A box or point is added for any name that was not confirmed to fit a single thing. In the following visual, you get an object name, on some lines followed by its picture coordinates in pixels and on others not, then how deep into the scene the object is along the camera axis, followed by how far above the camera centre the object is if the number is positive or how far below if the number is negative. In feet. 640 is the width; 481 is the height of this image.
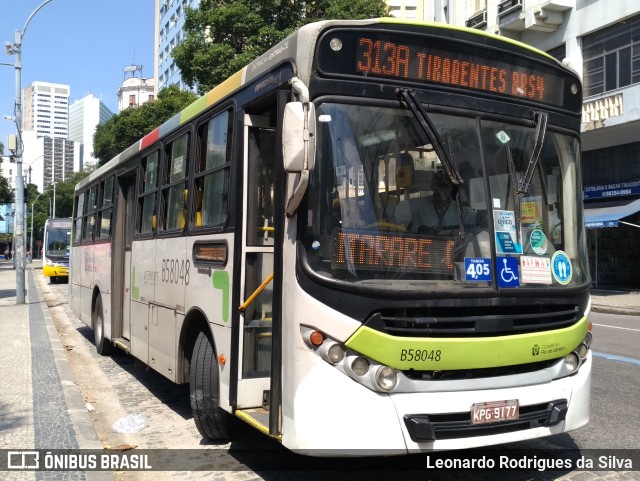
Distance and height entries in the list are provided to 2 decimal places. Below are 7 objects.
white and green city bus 12.84 +0.18
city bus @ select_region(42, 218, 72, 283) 106.42 +0.62
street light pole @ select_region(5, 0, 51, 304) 63.52 +7.35
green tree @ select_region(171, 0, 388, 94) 79.20 +27.95
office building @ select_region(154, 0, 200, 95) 238.89 +84.62
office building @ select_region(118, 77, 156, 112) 389.39 +97.94
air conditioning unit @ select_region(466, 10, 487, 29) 87.04 +31.58
